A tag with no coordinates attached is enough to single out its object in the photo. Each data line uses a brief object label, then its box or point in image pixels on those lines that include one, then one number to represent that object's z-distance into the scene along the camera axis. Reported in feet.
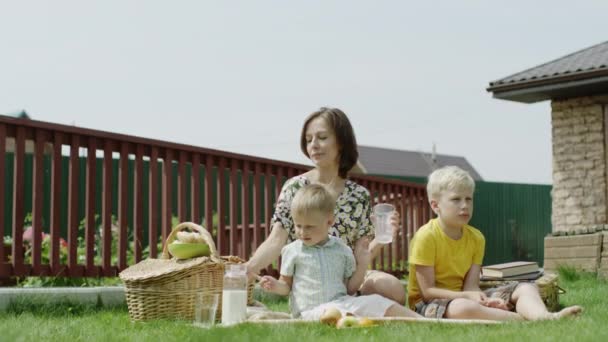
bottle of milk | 13.50
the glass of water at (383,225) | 14.98
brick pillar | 36.55
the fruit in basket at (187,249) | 15.15
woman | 15.20
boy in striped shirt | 13.53
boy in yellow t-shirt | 13.84
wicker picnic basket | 14.58
